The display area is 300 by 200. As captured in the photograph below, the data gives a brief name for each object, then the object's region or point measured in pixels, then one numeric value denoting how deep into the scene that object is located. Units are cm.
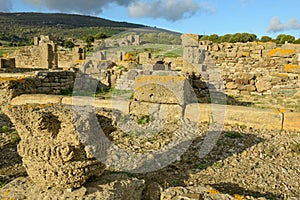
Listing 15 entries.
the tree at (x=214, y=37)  3428
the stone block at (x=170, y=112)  622
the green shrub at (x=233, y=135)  537
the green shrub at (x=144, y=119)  611
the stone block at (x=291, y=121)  566
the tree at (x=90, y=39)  3725
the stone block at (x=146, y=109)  630
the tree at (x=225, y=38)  3535
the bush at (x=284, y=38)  3157
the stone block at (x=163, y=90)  626
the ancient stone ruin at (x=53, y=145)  296
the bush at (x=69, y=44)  3198
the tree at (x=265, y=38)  3615
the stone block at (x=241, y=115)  575
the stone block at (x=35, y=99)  716
